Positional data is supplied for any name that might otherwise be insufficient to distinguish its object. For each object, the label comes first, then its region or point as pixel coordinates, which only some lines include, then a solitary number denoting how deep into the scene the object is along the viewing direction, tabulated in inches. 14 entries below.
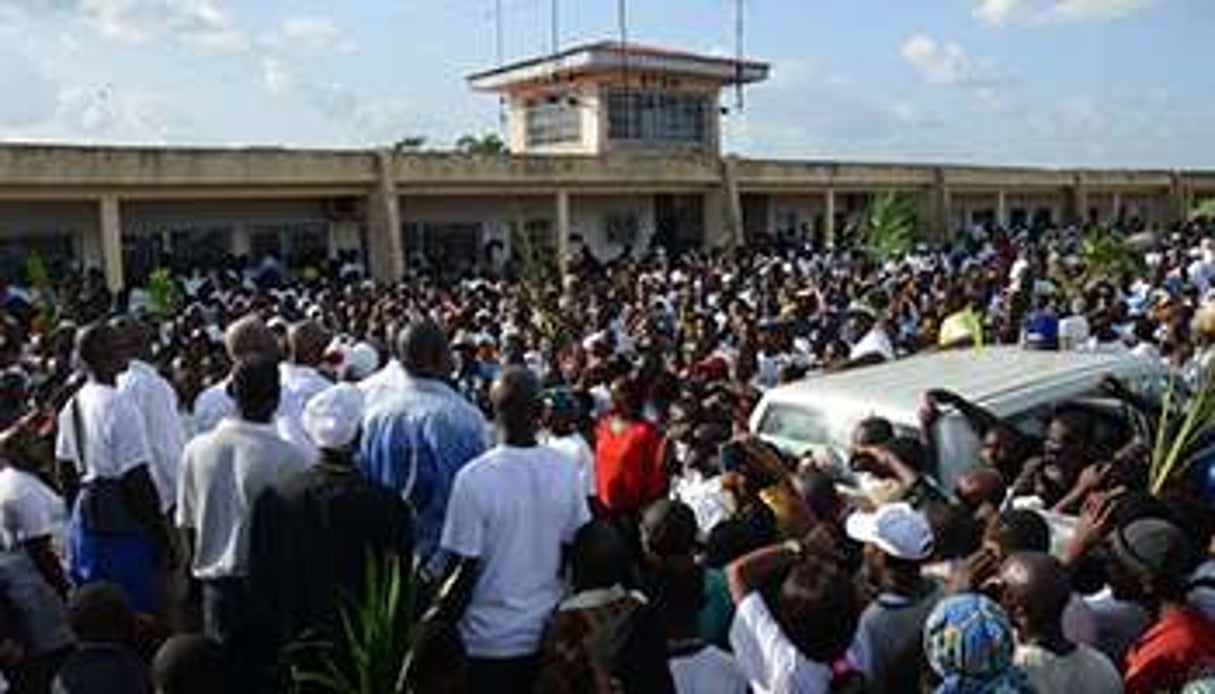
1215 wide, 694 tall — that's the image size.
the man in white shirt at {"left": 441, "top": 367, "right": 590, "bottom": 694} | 155.6
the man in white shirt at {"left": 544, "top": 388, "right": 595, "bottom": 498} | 221.1
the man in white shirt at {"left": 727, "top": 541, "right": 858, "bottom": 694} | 139.8
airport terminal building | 788.6
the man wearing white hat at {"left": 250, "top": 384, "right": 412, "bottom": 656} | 157.0
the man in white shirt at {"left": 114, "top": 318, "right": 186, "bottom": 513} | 201.2
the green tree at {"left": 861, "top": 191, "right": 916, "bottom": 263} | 728.3
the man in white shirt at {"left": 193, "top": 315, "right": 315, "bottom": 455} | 203.3
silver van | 229.3
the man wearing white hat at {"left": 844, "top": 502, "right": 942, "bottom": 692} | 145.2
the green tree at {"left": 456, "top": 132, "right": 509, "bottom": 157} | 2083.8
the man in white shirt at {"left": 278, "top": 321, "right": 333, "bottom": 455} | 217.0
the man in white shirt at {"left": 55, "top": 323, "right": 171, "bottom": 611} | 198.1
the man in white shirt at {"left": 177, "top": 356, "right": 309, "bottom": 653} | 170.7
